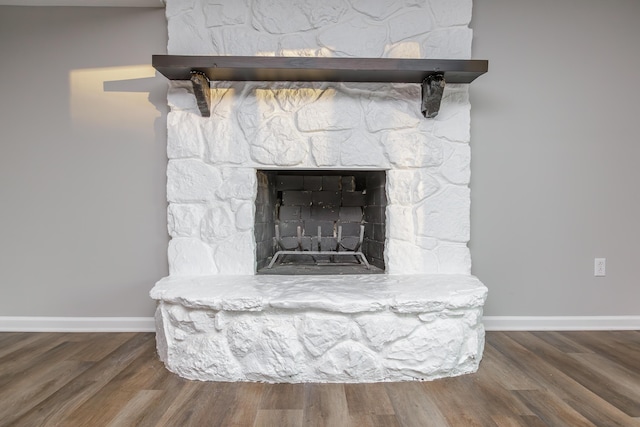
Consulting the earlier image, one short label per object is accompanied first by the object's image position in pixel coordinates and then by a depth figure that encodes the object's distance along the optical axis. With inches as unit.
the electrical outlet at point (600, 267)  87.4
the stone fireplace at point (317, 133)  79.9
